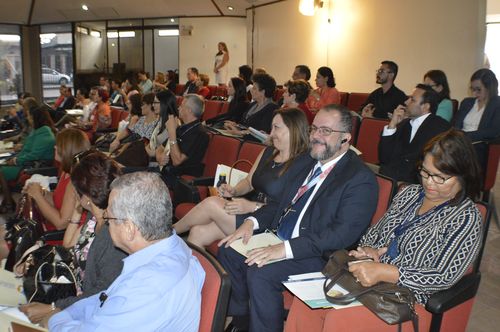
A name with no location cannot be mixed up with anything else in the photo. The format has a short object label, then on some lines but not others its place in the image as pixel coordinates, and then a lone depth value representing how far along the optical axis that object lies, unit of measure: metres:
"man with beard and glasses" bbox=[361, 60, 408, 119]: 5.41
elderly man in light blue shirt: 1.40
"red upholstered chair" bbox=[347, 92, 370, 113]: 7.37
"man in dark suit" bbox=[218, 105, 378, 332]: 2.27
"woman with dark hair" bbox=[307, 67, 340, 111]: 6.36
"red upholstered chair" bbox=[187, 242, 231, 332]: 1.49
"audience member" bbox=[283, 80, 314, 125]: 5.15
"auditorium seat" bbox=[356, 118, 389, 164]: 4.59
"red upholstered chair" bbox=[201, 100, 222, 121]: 7.21
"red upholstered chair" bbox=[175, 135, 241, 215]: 3.58
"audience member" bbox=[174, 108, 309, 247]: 2.94
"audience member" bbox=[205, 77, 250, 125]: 5.99
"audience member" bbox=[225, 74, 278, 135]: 5.16
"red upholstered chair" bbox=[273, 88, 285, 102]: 7.93
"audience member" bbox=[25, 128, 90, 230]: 2.78
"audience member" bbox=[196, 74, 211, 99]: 9.23
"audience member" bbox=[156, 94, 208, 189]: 4.16
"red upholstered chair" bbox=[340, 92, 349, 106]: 7.63
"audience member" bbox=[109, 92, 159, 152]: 5.12
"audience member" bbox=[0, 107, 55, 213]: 4.87
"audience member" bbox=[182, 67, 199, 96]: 9.41
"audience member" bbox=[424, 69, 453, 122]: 4.73
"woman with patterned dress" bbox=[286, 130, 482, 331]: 1.86
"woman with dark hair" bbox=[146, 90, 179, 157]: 4.49
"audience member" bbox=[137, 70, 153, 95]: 9.96
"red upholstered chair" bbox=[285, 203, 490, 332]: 1.80
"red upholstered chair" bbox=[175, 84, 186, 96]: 11.38
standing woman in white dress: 11.34
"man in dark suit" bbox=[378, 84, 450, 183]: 3.61
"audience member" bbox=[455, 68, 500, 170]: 4.43
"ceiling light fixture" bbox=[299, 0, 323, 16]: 8.88
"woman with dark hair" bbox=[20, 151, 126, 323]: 1.87
